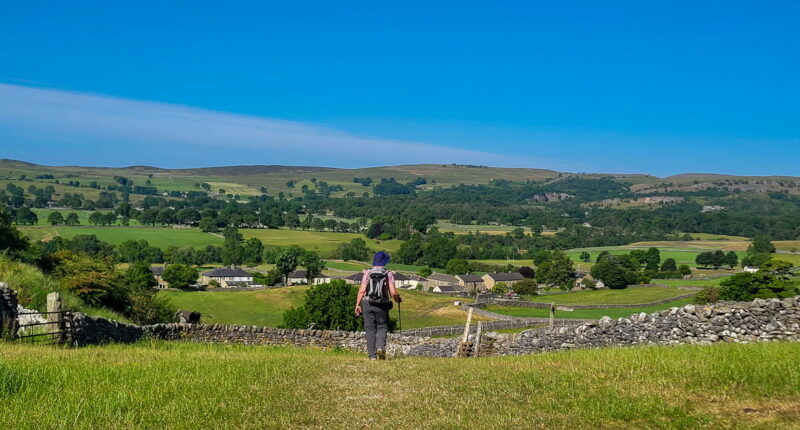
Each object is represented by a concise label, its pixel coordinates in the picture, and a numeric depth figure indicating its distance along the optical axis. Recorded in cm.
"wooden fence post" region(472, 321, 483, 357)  2014
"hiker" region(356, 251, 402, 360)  1491
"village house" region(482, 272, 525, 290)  12888
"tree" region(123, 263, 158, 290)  7778
